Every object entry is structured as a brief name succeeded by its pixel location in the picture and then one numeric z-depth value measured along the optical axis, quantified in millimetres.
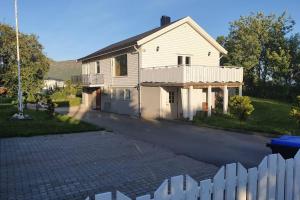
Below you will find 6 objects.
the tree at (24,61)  25344
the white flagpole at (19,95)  14622
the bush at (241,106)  12791
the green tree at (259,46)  28334
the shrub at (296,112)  9726
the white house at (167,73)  15088
